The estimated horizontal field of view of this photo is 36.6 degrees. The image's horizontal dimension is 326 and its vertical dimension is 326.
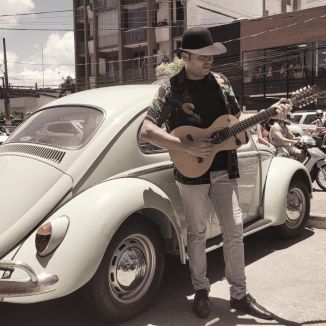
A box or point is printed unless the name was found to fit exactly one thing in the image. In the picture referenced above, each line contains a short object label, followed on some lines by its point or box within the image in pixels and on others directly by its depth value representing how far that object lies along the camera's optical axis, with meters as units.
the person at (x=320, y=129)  12.11
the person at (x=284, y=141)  8.45
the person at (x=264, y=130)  9.77
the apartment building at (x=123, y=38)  35.88
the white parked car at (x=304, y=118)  16.70
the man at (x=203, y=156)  3.51
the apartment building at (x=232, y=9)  35.31
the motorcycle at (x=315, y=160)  9.12
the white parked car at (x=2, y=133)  13.08
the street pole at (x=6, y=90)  38.99
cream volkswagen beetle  3.15
